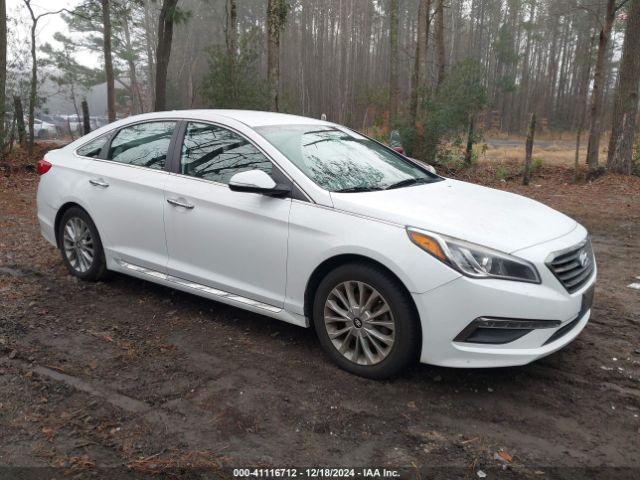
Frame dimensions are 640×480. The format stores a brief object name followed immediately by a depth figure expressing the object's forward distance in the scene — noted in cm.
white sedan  317
